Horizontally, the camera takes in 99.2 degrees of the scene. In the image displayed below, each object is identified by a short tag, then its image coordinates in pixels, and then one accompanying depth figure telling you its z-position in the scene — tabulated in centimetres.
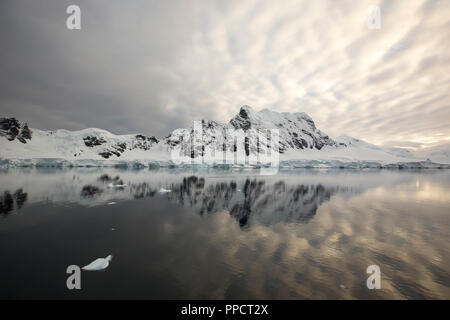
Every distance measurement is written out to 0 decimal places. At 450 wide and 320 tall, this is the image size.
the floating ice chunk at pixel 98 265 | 846
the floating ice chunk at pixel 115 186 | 3303
